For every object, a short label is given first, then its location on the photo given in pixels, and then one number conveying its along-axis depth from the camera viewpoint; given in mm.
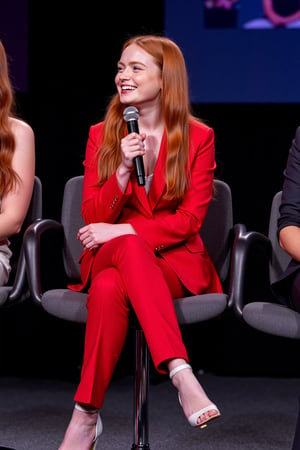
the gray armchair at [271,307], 4641
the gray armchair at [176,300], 4816
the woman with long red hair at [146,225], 4402
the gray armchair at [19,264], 5125
